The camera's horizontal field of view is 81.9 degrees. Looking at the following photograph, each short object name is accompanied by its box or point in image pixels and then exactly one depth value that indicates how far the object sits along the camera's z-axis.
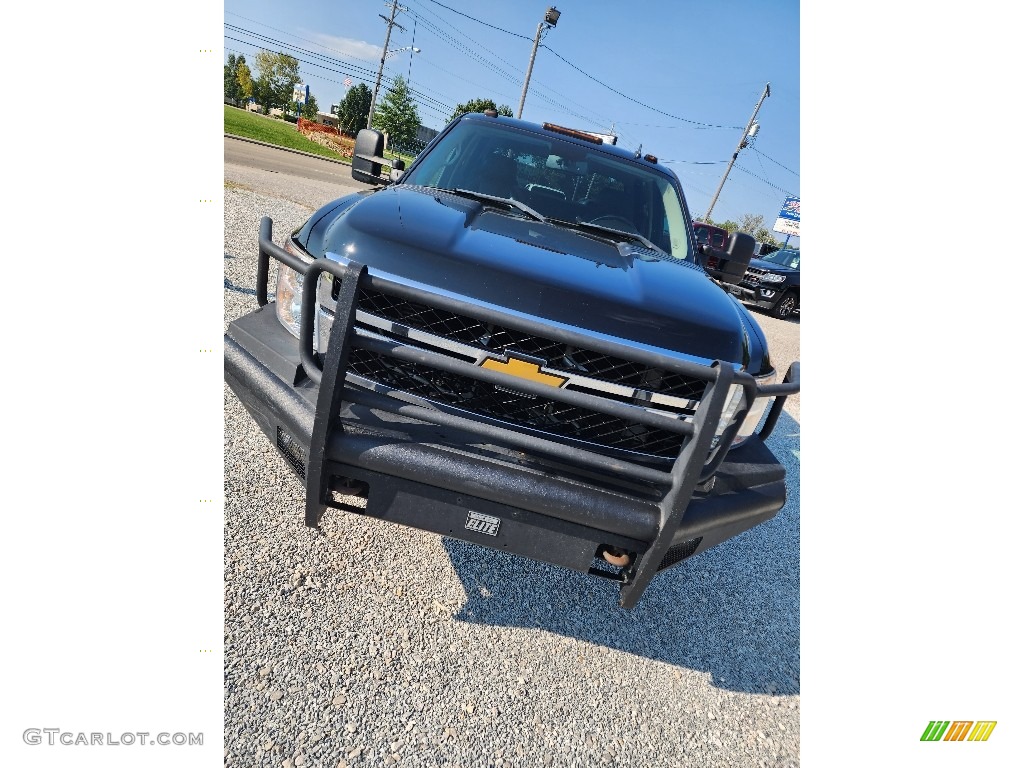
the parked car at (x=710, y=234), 13.64
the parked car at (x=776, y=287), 12.20
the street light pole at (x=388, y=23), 35.47
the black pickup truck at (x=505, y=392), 1.76
